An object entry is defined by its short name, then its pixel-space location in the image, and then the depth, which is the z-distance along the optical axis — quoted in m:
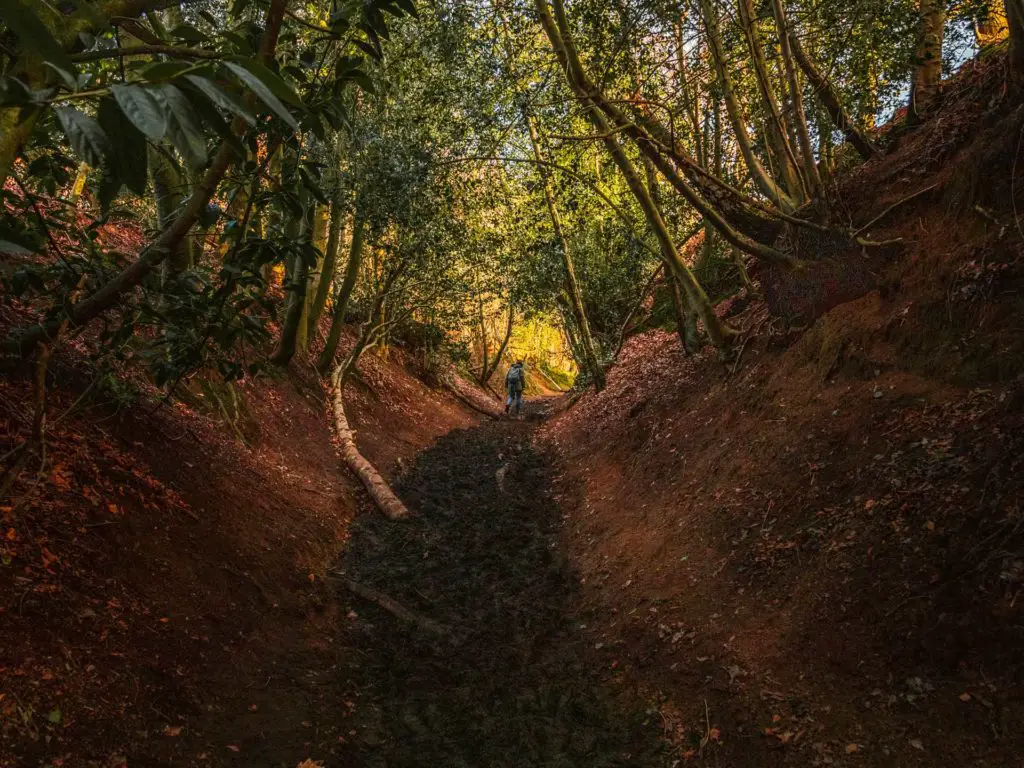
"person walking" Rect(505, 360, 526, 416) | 23.44
